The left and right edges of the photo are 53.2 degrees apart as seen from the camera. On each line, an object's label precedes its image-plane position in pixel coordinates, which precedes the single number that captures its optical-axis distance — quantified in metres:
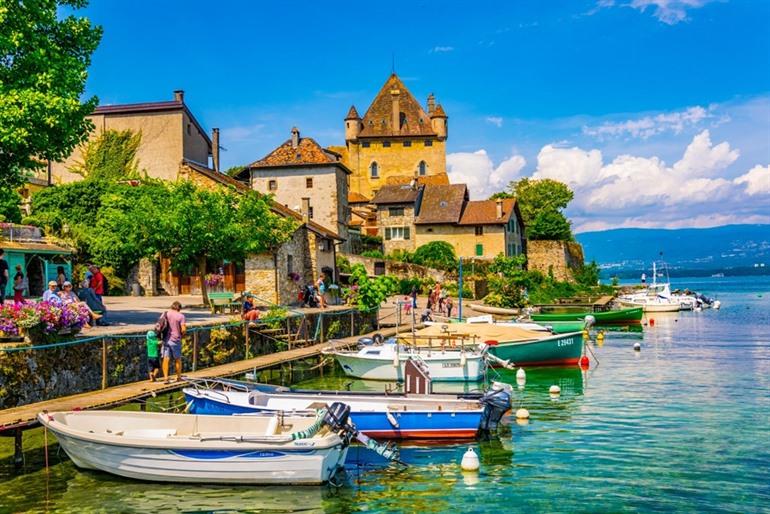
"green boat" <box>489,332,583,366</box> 31.64
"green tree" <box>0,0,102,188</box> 21.03
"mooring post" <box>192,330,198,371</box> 24.36
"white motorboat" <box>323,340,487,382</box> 27.66
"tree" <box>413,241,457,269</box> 69.94
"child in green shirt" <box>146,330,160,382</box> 20.92
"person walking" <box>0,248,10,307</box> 21.75
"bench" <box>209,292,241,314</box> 34.00
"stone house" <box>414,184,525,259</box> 74.50
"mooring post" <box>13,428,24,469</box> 15.86
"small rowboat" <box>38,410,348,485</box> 14.54
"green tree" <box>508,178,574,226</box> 99.19
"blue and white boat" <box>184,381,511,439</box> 18.44
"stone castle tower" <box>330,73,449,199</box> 95.50
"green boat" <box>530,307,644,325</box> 58.62
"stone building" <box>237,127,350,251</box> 64.44
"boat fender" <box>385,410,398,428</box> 18.38
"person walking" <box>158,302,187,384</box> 20.25
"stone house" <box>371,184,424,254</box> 75.50
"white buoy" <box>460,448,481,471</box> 16.17
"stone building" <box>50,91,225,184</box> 49.69
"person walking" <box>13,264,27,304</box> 23.03
